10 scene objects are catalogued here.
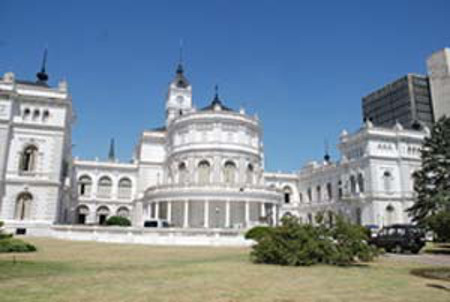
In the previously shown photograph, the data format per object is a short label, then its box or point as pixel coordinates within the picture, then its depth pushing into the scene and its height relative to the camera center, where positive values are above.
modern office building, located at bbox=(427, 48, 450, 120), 85.50 +34.56
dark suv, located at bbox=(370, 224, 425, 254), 23.52 -1.61
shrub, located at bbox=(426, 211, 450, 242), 20.14 -0.53
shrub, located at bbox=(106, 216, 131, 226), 47.25 -0.88
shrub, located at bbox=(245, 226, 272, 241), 26.03 -1.25
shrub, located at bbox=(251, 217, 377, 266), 14.55 -1.28
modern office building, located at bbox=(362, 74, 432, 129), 88.62 +30.47
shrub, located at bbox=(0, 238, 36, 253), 18.67 -1.78
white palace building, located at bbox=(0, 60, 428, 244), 39.28 +6.10
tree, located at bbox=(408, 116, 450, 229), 34.66 +4.77
